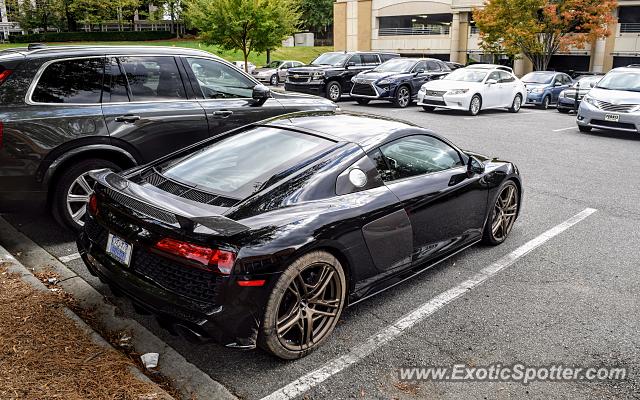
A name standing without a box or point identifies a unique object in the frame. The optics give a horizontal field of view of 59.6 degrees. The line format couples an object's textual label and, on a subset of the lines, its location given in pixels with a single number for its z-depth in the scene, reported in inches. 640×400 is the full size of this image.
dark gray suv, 204.4
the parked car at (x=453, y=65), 999.9
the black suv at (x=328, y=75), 788.0
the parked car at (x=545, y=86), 887.1
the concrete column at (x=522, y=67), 1557.6
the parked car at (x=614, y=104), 533.3
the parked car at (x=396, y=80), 741.9
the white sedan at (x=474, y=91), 690.2
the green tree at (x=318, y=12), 2898.6
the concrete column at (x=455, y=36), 1682.7
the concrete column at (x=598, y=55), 1419.8
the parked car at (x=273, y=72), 1157.1
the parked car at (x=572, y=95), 803.4
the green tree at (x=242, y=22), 1001.5
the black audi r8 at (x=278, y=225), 127.0
